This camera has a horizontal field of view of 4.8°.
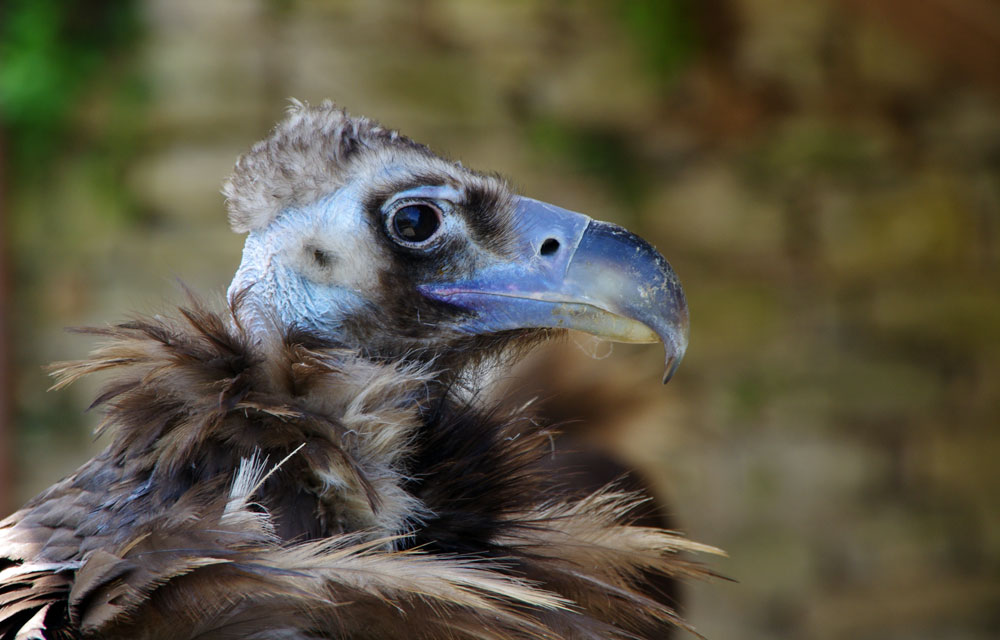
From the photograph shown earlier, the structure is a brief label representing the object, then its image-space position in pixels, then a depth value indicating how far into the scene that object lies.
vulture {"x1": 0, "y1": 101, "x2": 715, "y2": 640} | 3.83
